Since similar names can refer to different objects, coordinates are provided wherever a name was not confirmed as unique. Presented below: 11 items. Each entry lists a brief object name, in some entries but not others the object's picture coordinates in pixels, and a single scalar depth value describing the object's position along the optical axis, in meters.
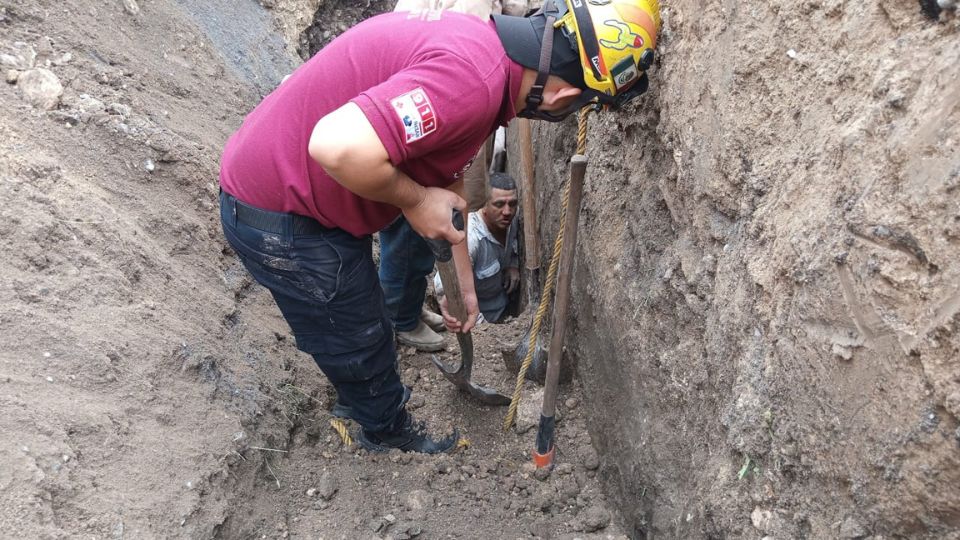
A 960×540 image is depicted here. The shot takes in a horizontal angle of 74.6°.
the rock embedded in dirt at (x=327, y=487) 2.60
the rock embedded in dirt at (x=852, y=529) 1.29
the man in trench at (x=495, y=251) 4.56
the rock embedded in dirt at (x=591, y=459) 2.75
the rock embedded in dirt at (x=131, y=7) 4.23
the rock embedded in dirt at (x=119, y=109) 3.36
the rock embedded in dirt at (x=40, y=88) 3.10
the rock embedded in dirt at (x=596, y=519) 2.48
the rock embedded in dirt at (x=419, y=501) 2.64
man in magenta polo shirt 1.58
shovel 2.56
